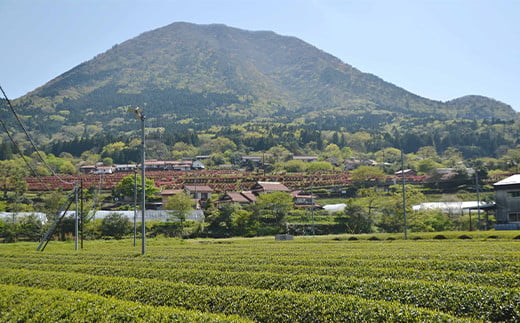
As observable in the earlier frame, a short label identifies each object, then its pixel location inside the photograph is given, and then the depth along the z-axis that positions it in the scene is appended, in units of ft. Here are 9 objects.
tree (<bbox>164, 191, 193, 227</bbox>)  222.89
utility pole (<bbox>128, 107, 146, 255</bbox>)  84.85
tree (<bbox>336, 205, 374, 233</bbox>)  218.38
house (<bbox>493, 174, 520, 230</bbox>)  186.50
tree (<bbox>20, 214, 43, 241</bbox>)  192.95
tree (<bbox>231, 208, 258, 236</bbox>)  216.13
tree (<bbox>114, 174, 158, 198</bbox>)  297.94
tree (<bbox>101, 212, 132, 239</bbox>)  201.26
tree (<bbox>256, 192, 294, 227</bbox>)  231.30
